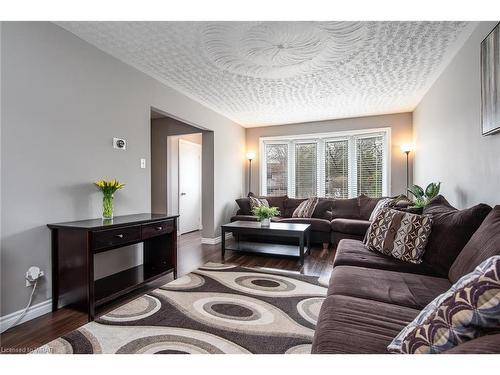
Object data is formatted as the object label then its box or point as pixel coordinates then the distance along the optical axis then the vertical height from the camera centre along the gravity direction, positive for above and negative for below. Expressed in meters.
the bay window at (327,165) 5.18 +0.42
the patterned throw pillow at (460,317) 0.73 -0.40
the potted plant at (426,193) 3.08 -0.12
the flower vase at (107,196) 2.43 -0.11
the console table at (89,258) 1.95 -0.58
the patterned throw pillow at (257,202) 5.15 -0.38
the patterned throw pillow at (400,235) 1.96 -0.42
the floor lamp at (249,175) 6.10 +0.22
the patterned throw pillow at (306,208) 4.87 -0.47
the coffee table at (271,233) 3.42 -0.69
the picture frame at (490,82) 1.77 +0.75
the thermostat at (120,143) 2.74 +0.45
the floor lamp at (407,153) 4.72 +0.58
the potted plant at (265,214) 3.77 -0.45
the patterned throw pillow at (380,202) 4.12 -0.32
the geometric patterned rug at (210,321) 1.60 -1.03
